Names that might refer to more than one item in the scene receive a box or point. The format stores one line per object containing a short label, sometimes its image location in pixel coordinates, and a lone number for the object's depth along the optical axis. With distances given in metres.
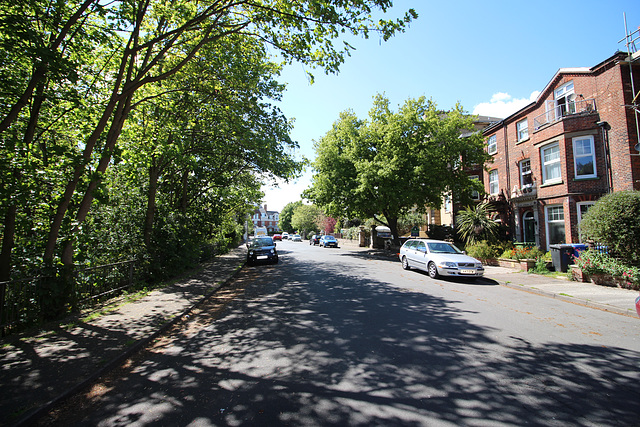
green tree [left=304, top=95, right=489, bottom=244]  21.25
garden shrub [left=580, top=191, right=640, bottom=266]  9.60
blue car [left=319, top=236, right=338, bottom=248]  39.72
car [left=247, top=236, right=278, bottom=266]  17.91
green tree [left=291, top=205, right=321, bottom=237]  67.86
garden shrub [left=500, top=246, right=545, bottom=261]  14.15
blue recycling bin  12.13
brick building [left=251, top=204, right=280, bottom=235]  125.49
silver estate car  11.38
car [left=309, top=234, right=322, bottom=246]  46.79
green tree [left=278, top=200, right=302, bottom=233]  102.62
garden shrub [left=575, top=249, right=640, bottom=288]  9.16
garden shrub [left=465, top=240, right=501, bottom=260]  16.11
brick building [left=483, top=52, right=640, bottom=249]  13.77
